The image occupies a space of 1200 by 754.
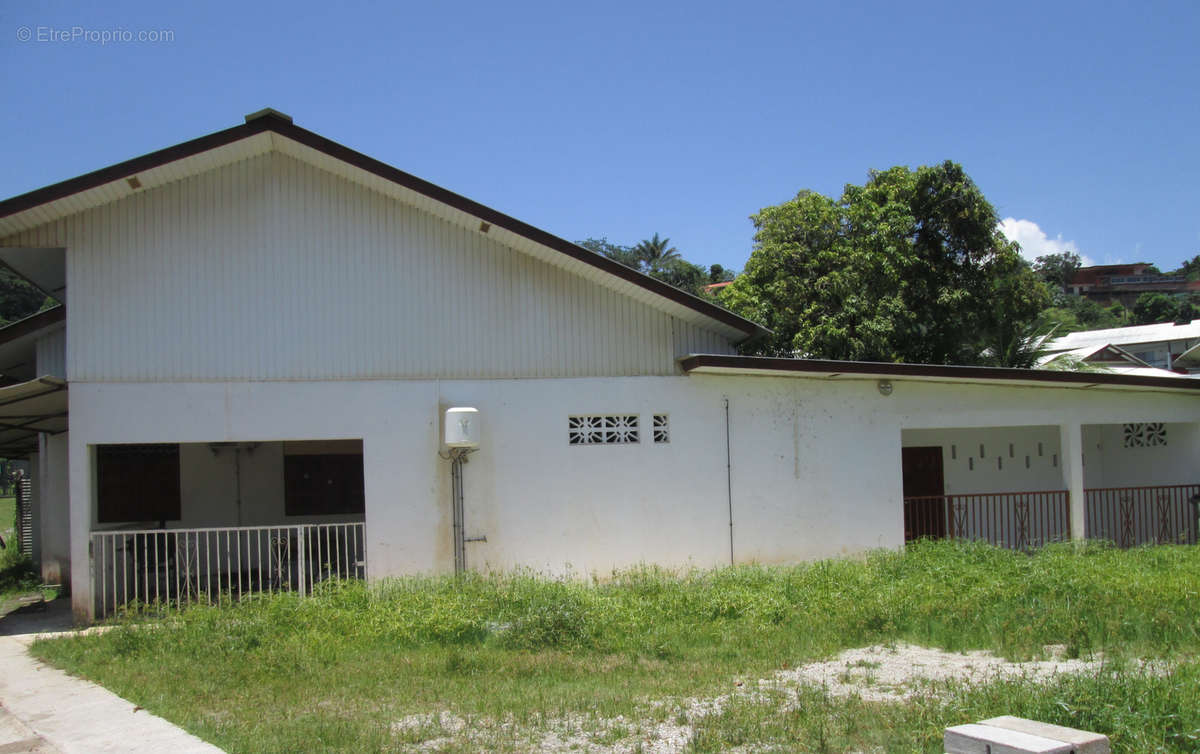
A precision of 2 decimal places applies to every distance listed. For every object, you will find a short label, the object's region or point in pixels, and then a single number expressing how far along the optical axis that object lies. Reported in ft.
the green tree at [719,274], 223.98
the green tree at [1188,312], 228.47
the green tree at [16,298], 145.89
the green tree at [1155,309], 252.83
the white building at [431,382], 36.24
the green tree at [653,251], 237.45
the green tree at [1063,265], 357.82
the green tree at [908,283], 70.49
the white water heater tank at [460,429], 36.70
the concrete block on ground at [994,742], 15.05
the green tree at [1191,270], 453.58
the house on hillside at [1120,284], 409.28
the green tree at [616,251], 230.52
